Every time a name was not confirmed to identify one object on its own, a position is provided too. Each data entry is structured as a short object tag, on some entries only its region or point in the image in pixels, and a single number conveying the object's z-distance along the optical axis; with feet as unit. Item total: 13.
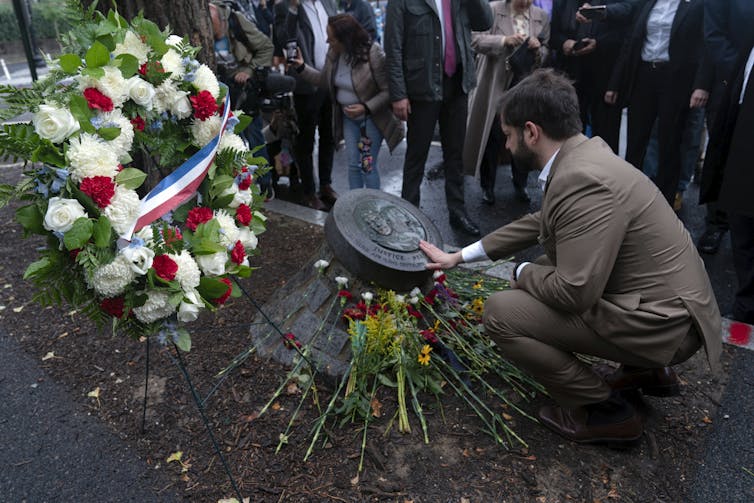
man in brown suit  7.20
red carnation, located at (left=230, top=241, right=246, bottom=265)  7.86
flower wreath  6.19
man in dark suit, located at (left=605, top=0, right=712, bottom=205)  14.56
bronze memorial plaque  9.76
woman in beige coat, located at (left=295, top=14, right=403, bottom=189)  14.62
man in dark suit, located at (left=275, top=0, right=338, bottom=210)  16.37
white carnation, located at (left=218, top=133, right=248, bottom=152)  8.27
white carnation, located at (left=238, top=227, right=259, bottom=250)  8.33
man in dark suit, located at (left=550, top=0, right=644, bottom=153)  16.39
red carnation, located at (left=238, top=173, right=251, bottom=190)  8.54
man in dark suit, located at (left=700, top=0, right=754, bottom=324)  11.64
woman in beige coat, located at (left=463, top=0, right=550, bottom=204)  16.05
